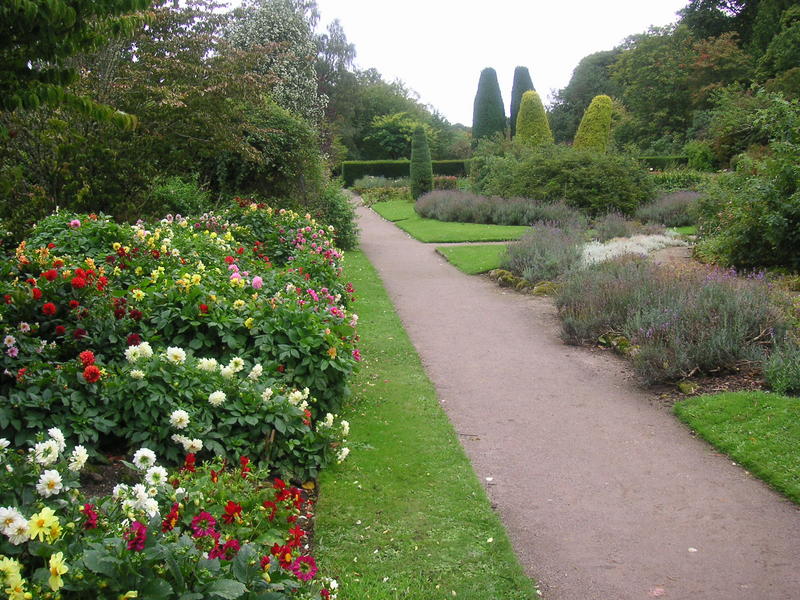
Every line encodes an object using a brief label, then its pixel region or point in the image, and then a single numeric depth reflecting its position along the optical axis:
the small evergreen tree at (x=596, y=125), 29.16
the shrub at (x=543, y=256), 10.66
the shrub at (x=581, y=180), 18.42
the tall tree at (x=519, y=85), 42.72
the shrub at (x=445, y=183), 30.33
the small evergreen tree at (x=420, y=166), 27.45
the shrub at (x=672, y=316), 6.00
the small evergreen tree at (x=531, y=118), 32.12
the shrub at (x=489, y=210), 17.41
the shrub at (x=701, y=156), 26.55
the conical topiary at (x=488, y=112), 40.28
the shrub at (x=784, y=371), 5.35
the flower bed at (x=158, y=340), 3.63
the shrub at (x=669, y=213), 18.17
